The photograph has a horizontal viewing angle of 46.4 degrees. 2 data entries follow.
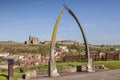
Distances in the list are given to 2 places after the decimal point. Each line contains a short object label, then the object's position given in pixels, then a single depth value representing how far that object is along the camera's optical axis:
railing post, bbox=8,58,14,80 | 7.45
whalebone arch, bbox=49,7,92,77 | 8.41
